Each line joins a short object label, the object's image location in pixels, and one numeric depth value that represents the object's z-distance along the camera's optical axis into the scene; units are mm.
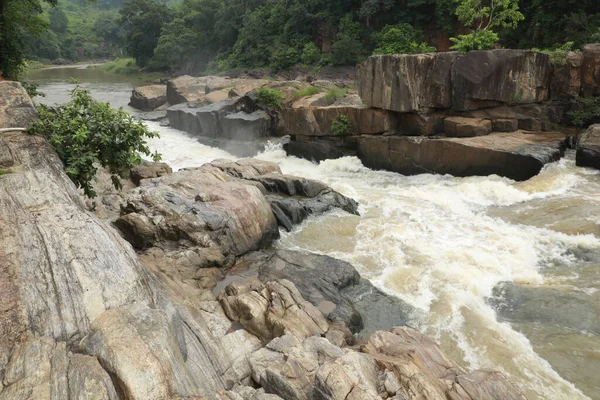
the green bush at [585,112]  15336
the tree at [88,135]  7219
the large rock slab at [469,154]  13852
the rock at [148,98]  30281
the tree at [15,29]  13336
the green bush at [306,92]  20875
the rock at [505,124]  15648
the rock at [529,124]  15802
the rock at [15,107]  7383
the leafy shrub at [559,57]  15664
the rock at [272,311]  6555
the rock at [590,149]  13555
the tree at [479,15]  15812
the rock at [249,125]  20531
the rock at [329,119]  17031
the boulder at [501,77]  15164
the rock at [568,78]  15617
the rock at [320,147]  17969
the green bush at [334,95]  19656
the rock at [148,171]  13355
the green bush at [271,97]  20703
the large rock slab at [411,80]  15844
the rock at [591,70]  15250
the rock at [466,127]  15484
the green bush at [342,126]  17688
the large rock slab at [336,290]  7684
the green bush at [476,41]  15789
